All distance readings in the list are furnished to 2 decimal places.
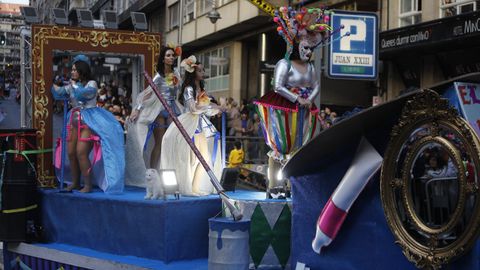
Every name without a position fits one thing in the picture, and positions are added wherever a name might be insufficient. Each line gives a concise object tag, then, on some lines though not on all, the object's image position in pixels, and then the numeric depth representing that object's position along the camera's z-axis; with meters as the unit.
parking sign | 7.17
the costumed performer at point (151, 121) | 7.33
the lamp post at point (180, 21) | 20.70
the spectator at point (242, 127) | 16.06
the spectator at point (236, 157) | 13.45
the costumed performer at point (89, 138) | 7.01
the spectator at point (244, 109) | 19.89
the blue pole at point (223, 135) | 6.90
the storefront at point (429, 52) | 15.98
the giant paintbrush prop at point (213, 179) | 5.00
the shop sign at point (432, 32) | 15.52
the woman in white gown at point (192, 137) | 6.81
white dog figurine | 5.93
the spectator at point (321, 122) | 6.21
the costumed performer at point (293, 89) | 6.00
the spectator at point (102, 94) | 14.31
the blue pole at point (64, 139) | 6.99
